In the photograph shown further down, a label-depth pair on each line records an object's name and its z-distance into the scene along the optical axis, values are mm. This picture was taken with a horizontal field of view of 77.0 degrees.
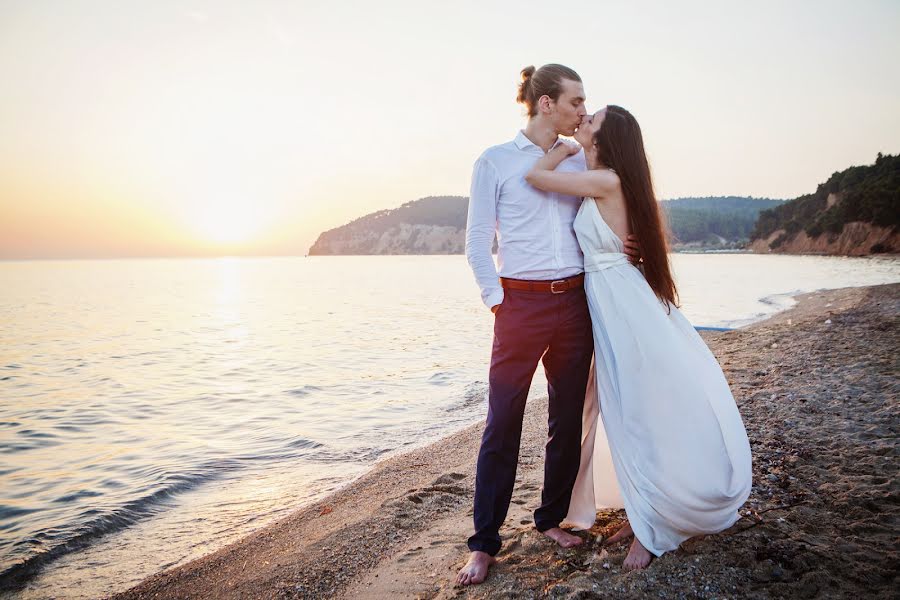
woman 2814
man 3166
